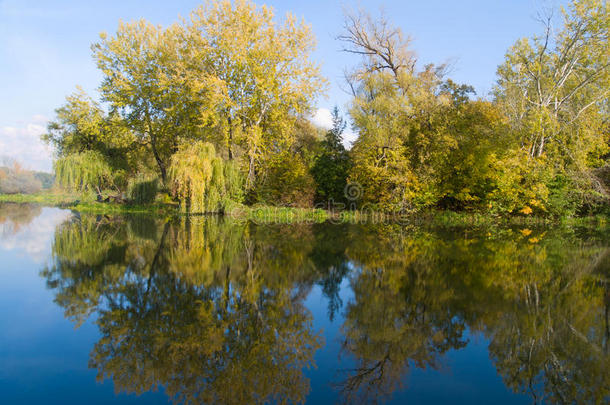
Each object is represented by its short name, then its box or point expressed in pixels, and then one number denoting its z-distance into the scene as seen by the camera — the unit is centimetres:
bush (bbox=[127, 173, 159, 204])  2431
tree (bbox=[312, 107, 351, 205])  2442
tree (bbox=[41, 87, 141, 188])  2302
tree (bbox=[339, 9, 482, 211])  1947
